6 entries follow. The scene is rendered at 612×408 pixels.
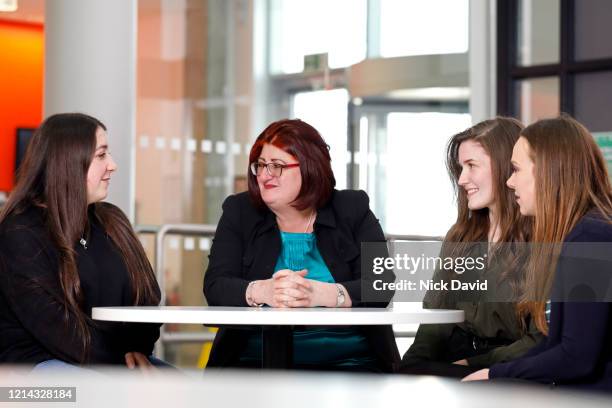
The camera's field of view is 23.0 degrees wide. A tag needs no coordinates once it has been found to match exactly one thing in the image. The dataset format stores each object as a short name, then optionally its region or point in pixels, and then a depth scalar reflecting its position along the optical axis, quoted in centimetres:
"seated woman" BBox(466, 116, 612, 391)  292
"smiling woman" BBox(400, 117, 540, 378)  409
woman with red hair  422
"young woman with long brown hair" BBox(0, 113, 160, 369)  386
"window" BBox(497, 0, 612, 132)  762
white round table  306
